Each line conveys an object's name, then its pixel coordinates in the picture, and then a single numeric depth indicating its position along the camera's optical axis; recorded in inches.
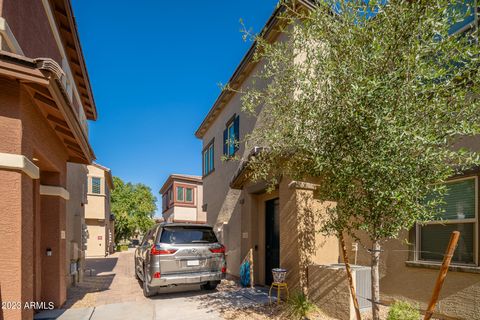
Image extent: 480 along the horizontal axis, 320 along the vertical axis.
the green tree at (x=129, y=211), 1296.8
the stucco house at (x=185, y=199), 1091.9
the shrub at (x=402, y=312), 180.5
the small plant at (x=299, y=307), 226.4
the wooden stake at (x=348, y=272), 189.2
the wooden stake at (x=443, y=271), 134.1
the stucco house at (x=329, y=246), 204.1
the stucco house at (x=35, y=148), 155.6
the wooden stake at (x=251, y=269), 335.5
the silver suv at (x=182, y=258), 289.6
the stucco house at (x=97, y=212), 875.4
